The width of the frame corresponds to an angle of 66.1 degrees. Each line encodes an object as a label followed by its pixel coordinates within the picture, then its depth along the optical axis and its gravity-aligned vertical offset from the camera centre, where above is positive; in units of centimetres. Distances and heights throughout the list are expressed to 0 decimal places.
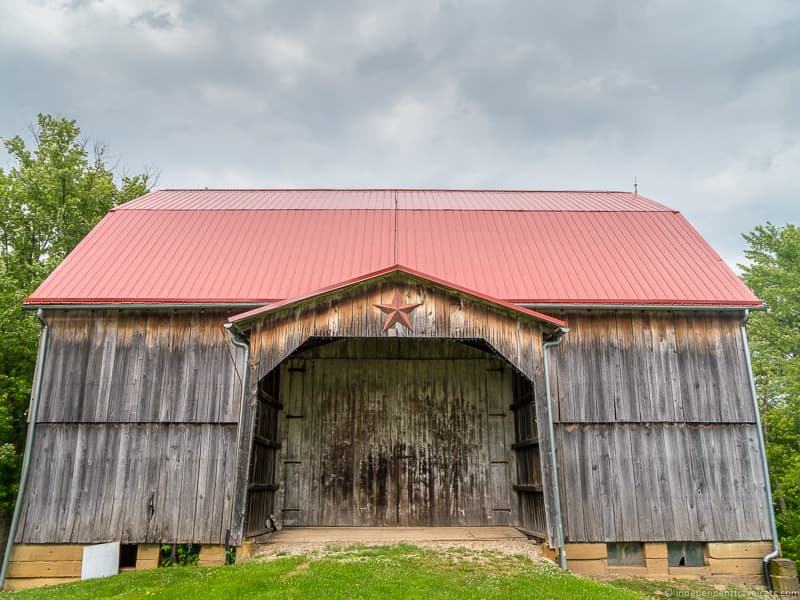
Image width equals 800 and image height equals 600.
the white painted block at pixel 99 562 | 1154 -190
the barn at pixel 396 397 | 1122 +125
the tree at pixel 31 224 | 1781 +774
